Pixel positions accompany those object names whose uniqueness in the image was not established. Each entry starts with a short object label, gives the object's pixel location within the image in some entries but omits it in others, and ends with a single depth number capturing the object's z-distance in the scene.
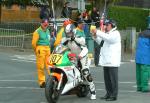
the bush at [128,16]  37.22
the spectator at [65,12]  31.85
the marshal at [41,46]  15.30
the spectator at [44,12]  25.86
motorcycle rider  12.76
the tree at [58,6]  31.64
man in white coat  12.77
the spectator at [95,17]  28.98
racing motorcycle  11.96
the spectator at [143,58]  14.05
